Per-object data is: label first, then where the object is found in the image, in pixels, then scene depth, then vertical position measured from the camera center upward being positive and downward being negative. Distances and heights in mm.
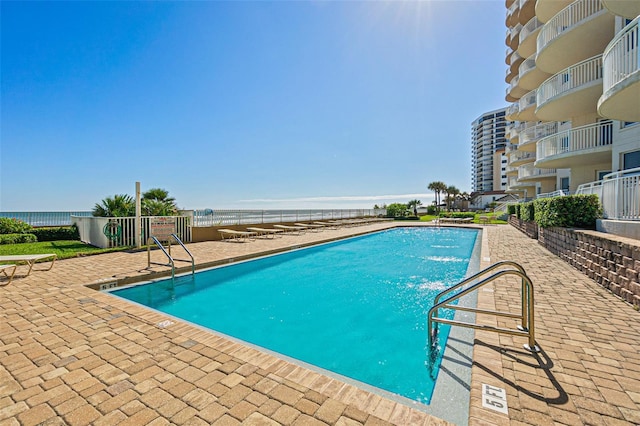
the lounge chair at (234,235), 12906 -1256
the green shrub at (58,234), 12891 -926
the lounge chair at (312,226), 18838 -1195
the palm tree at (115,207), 11691 +250
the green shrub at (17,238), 11320 -1012
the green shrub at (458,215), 33450 -976
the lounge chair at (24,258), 6203 -981
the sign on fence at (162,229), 7625 -463
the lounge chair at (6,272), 5560 -1345
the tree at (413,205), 35794 +371
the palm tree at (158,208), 12336 +190
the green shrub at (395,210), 32031 -214
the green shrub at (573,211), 7148 -163
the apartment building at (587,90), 6391 +4277
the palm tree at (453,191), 57750 +3387
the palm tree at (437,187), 55150 +4103
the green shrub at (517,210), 18234 -266
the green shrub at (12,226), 12734 -555
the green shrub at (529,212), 12641 -288
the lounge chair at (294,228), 16922 -1178
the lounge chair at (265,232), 14830 -1225
